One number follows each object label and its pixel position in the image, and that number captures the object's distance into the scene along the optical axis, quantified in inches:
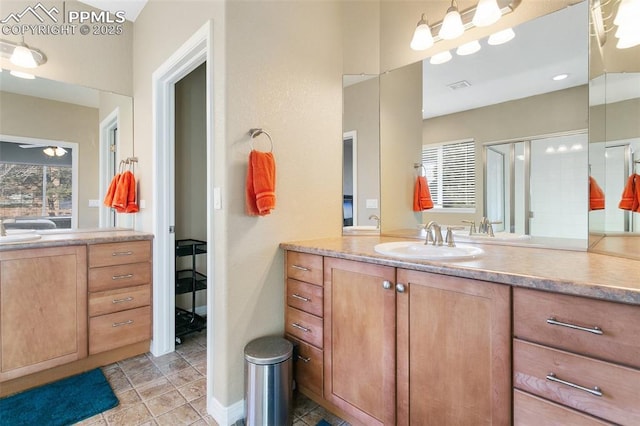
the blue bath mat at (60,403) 63.8
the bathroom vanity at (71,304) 71.3
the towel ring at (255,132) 65.8
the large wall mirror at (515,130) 58.4
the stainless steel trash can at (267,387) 58.8
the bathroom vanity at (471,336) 33.3
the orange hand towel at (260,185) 62.7
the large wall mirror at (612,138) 53.5
